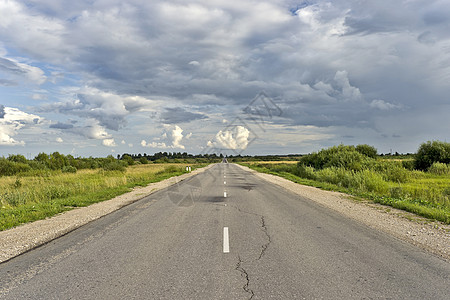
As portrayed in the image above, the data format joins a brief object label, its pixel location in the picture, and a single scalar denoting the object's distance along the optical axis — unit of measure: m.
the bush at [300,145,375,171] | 34.09
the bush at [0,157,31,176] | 41.09
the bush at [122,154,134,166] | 90.66
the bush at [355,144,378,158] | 43.66
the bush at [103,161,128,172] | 50.75
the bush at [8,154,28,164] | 49.99
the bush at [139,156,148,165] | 103.11
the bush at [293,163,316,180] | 34.23
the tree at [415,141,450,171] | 37.23
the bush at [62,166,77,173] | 49.66
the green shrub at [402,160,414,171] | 40.47
